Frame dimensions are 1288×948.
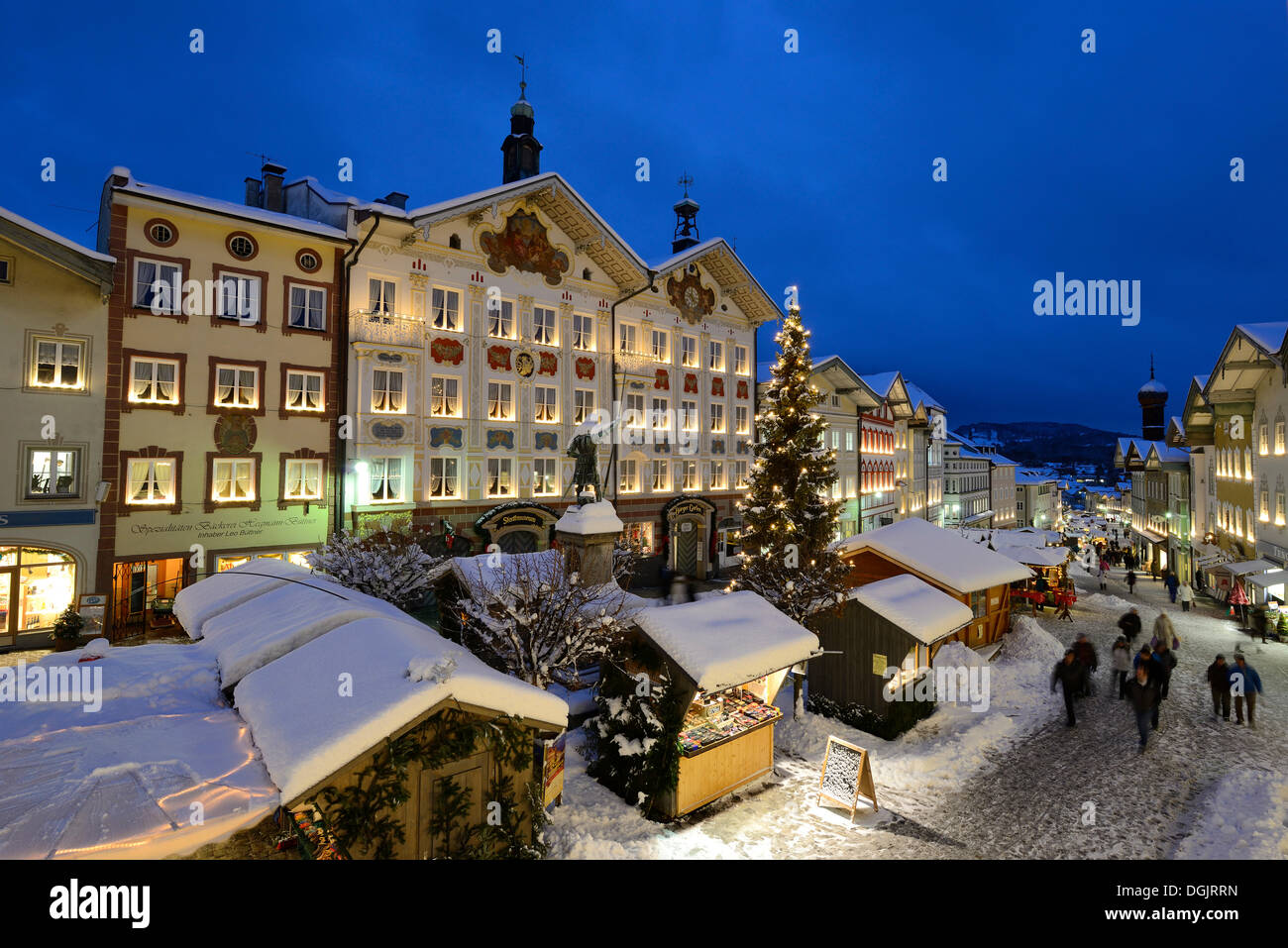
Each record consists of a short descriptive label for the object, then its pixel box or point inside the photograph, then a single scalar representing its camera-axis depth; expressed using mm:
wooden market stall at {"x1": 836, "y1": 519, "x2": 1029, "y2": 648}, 17250
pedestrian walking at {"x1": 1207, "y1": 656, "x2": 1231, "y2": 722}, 13031
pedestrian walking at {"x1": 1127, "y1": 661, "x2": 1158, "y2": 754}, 11562
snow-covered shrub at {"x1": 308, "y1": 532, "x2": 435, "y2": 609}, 15336
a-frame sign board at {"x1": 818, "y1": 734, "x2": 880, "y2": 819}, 9484
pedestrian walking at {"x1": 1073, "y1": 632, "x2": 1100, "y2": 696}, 13828
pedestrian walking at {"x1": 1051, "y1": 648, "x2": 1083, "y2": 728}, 13219
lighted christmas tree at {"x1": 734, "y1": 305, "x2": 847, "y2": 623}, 17219
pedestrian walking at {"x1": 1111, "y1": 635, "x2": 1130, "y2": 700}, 14758
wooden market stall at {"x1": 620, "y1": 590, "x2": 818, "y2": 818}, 9398
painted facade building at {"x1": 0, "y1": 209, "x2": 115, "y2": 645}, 17312
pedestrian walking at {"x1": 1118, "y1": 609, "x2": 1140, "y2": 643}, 18422
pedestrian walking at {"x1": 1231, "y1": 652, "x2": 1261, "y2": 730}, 12766
